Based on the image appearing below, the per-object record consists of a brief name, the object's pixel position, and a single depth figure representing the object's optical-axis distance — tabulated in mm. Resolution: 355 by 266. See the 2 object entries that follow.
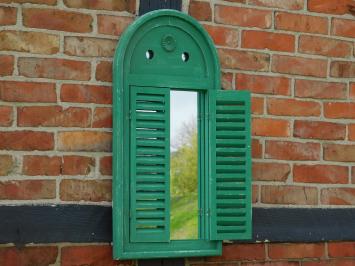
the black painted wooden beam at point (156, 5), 3314
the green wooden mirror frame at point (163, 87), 3166
